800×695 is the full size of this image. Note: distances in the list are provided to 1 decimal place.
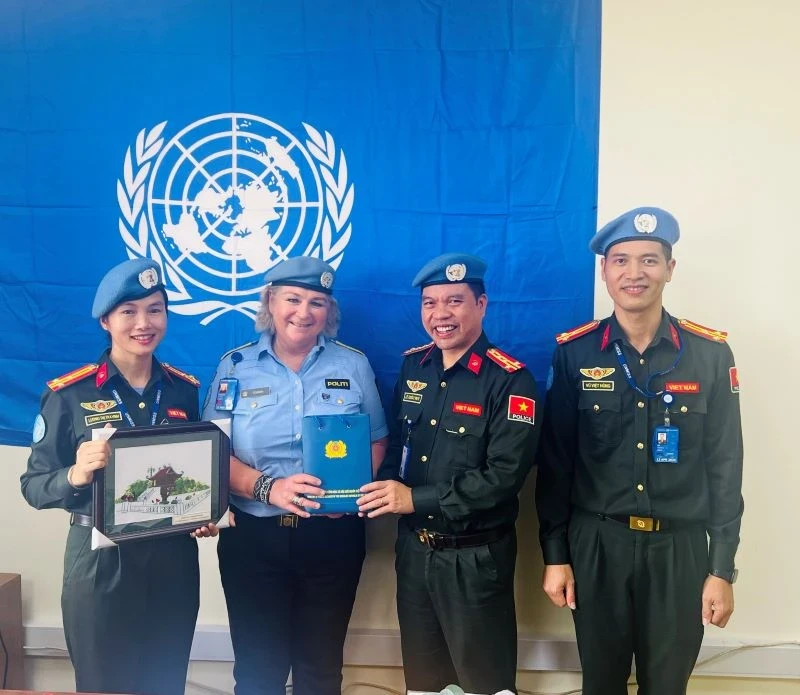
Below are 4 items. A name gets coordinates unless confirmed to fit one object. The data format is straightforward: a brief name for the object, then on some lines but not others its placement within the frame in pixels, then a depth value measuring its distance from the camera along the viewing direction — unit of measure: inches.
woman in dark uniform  61.6
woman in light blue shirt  70.7
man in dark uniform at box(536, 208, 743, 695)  65.2
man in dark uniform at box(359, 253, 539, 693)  66.2
